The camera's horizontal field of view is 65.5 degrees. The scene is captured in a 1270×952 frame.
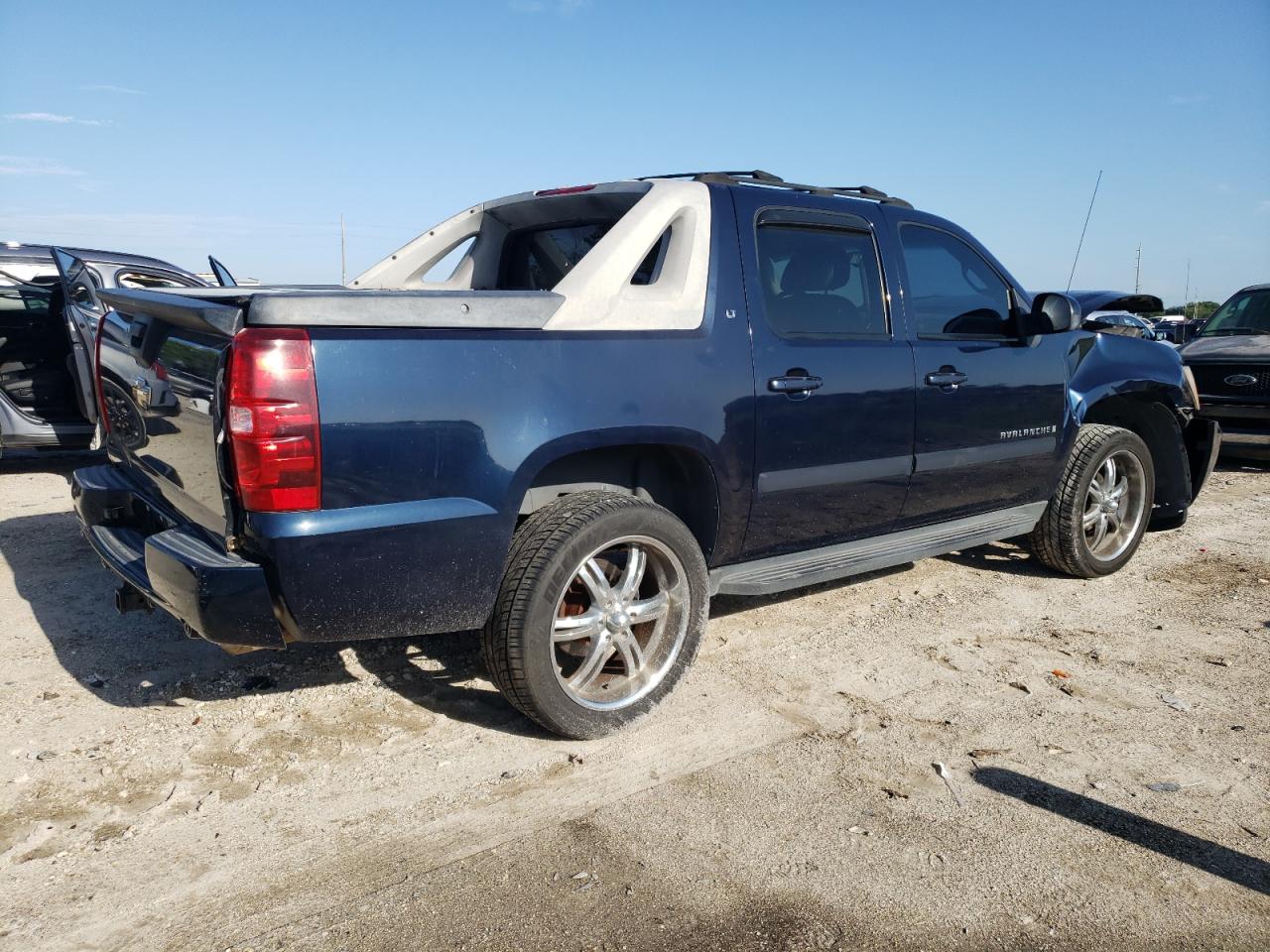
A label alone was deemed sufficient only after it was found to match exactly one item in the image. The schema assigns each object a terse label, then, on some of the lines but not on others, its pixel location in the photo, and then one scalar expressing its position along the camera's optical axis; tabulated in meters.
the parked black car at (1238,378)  9.11
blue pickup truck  2.83
